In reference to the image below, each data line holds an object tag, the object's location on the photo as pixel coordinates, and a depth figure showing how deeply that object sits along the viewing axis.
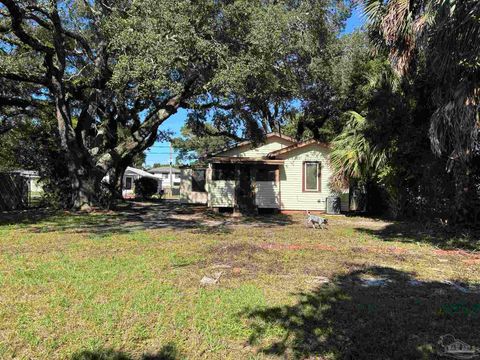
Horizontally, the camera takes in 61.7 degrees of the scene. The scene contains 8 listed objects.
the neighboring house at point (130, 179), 41.40
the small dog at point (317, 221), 12.61
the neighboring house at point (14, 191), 17.11
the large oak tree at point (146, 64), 11.20
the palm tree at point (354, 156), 12.21
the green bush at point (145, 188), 31.96
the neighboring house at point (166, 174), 57.38
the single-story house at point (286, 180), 18.53
